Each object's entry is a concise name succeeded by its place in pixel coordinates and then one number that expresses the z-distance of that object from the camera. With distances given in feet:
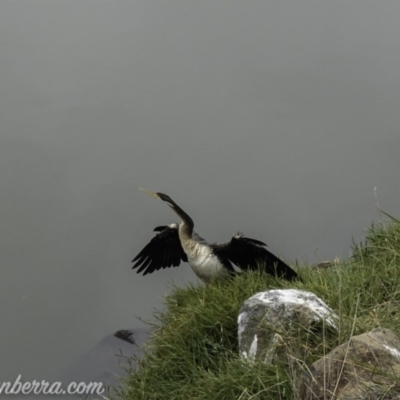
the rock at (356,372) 17.88
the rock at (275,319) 23.27
